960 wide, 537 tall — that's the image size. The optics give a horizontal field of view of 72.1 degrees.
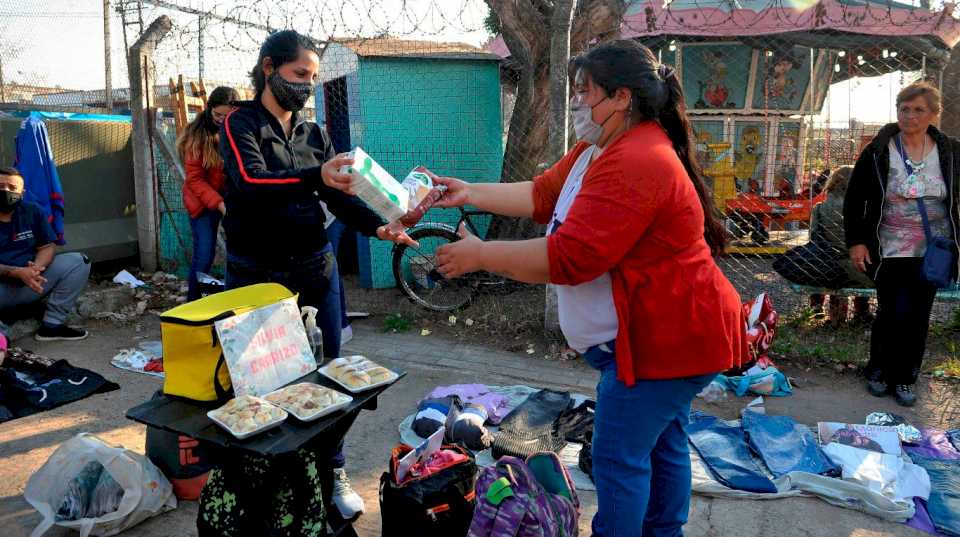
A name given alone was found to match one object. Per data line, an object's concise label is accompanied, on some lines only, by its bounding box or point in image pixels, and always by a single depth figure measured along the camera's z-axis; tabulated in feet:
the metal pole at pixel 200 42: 23.37
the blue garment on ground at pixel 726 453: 10.60
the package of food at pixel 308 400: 6.65
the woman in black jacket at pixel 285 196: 8.27
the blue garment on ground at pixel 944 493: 9.59
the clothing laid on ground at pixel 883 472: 10.33
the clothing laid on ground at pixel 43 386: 13.09
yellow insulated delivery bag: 6.79
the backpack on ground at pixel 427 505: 7.79
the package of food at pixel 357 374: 7.33
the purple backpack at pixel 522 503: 7.44
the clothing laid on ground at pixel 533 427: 11.32
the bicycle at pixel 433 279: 20.48
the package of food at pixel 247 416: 6.16
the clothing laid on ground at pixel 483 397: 13.08
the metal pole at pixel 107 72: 30.86
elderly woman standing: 13.52
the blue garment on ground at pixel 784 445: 11.16
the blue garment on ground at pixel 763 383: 14.43
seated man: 16.89
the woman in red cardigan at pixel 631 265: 5.99
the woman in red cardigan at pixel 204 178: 17.16
